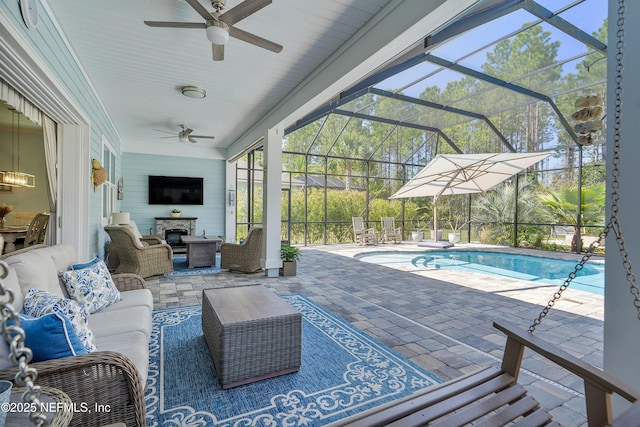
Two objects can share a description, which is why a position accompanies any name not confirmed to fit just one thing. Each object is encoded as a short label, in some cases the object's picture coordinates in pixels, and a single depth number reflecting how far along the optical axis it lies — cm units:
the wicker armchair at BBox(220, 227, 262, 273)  584
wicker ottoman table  217
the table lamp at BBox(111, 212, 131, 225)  593
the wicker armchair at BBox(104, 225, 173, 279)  504
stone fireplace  848
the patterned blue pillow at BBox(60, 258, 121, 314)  244
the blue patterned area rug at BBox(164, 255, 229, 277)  584
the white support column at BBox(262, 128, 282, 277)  571
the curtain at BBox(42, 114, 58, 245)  338
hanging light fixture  527
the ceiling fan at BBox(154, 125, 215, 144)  659
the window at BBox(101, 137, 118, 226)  542
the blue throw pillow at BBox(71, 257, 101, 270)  266
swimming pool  615
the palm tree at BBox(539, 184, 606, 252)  881
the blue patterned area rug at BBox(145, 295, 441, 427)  190
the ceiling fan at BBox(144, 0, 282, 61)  241
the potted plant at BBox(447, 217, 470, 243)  1242
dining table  484
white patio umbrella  739
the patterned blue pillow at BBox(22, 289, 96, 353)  170
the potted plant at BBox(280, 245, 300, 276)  576
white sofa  138
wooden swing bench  128
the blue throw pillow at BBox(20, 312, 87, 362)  142
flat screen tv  845
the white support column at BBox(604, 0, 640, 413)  141
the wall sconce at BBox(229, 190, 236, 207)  932
